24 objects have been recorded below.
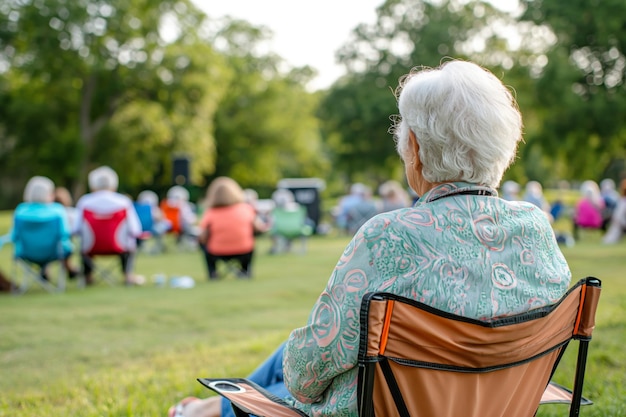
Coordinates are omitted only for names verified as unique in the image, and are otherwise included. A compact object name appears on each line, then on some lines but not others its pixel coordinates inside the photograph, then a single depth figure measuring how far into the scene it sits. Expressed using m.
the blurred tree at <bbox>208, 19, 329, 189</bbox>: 47.19
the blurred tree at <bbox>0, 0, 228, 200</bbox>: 30.91
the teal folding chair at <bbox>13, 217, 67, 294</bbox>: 9.27
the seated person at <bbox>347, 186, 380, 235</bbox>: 20.51
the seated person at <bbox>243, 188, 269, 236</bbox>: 20.73
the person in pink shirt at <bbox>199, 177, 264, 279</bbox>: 10.85
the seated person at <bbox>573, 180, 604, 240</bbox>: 19.08
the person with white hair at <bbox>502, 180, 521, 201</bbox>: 18.70
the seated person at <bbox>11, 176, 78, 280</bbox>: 9.26
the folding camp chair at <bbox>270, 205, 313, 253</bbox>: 16.73
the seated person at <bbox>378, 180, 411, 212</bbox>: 15.76
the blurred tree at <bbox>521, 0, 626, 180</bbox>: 25.11
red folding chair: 9.80
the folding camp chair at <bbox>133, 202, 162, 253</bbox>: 17.25
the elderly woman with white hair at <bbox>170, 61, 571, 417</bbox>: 1.83
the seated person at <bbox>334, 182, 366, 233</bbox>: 21.67
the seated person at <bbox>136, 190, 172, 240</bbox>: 17.47
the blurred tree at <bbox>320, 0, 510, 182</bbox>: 36.28
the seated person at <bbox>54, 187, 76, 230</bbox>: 12.41
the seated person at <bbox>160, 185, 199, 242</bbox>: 18.80
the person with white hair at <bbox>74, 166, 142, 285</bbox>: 9.80
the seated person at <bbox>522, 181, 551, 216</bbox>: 17.98
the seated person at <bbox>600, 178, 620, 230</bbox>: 19.72
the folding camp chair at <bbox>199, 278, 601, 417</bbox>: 1.74
